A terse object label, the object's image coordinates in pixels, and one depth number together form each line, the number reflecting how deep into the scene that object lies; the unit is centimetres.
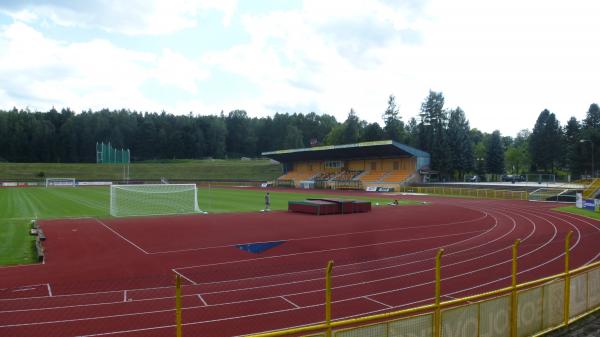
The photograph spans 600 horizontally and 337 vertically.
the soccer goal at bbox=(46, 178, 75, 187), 8384
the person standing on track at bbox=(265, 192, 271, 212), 3659
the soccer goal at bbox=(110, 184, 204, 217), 3444
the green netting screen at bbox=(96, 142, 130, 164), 8369
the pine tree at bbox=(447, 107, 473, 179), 8394
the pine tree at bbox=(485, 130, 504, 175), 9100
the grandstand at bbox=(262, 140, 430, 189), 7388
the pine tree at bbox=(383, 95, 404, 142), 10150
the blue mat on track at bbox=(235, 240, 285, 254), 1894
